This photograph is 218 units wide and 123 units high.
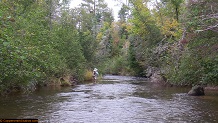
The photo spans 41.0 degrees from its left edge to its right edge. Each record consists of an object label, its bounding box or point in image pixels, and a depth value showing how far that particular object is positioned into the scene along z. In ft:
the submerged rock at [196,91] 69.56
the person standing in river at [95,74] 126.68
